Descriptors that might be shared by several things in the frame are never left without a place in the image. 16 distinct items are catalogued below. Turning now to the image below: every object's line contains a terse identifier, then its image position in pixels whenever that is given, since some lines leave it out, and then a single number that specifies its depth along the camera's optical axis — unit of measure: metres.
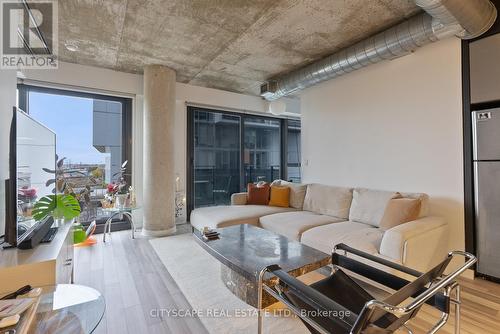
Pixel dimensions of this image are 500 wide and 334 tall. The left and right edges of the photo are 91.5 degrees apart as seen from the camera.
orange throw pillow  3.98
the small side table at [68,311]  1.13
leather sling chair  0.92
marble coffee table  1.64
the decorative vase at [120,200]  3.65
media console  1.33
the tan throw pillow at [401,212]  2.34
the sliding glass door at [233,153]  4.93
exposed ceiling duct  1.99
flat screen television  1.53
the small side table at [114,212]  3.53
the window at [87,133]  3.60
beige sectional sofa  2.06
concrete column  3.84
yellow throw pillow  3.87
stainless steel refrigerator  2.29
